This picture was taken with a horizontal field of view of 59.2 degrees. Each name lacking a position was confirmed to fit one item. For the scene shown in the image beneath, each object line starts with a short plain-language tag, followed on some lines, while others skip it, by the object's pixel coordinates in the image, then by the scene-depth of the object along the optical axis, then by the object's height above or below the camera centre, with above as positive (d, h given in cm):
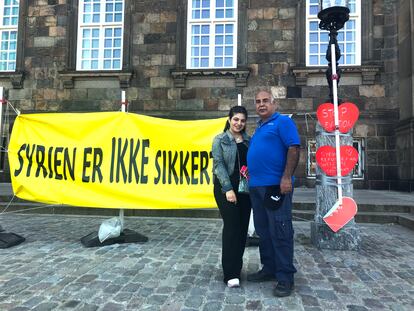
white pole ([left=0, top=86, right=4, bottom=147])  561 +80
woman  373 -30
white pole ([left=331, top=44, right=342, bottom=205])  503 +52
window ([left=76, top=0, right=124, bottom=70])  1231 +431
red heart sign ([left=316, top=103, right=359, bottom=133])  516 +72
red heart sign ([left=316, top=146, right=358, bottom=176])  508 +10
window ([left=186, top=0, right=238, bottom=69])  1177 +426
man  358 -15
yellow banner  553 +1
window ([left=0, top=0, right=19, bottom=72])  1279 +433
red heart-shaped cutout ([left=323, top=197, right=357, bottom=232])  499 -65
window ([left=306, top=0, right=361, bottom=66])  1134 +400
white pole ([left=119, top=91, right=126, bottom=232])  561 -81
